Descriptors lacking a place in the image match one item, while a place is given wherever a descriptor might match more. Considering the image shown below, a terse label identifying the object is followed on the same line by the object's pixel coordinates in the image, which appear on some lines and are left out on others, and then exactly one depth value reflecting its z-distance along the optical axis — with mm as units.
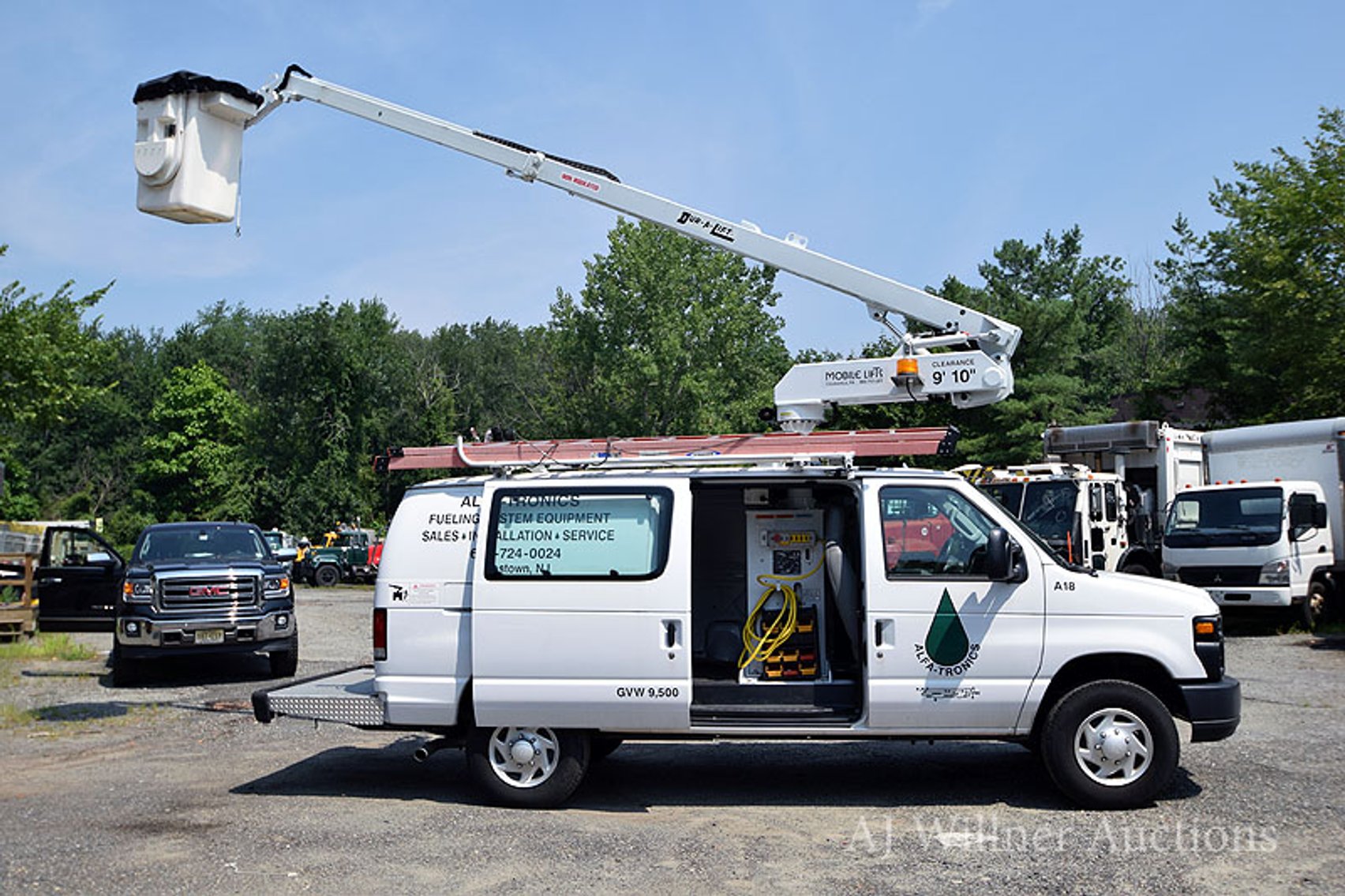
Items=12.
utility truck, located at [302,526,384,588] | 40125
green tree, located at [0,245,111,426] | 23906
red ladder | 8188
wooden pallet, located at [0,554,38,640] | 17688
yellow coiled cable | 8086
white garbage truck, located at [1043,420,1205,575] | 19672
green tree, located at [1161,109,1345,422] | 25547
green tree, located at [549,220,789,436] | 53156
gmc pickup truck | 13336
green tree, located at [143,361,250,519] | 68562
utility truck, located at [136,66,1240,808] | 7520
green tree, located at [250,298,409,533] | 59500
